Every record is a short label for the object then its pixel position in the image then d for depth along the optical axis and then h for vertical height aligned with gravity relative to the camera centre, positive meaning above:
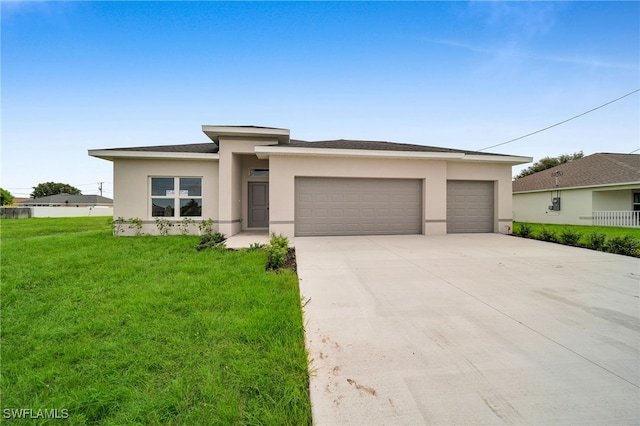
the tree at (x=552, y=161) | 34.69 +7.14
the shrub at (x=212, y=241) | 7.73 -0.94
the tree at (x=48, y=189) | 60.62 +5.55
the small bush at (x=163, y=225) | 9.93 -0.49
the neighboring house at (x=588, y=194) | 15.51 +1.32
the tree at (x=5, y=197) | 41.07 +2.45
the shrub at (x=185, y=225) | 10.04 -0.50
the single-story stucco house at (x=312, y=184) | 9.48 +1.15
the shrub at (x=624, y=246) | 6.79 -0.92
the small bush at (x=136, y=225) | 9.74 -0.49
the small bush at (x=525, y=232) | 9.93 -0.75
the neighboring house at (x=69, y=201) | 43.03 +1.95
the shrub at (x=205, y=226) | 10.02 -0.54
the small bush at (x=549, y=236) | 8.91 -0.86
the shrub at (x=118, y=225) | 9.70 -0.49
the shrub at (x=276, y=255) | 5.58 -0.94
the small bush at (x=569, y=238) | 8.17 -0.83
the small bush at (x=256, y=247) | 7.23 -0.99
